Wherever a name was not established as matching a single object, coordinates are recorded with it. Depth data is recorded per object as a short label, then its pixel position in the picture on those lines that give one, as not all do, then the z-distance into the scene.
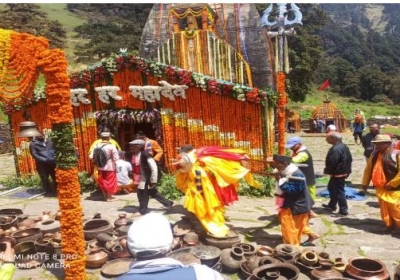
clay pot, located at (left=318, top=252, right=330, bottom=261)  5.66
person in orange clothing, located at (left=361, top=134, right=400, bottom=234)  6.95
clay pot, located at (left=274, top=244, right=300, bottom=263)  5.81
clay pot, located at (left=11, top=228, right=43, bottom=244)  6.60
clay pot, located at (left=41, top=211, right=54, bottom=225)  7.40
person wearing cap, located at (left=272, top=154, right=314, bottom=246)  6.22
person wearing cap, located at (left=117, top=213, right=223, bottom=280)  2.26
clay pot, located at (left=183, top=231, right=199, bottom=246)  6.53
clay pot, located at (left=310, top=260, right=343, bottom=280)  5.32
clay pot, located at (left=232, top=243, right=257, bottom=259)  5.95
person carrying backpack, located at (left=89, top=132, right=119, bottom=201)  9.91
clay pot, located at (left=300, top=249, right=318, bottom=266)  5.53
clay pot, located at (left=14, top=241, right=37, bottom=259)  6.40
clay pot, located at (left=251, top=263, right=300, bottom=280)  5.23
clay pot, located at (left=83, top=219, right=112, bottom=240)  6.91
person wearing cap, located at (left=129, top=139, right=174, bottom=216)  8.24
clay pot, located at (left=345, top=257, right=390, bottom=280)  5.12
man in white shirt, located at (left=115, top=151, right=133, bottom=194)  10.62
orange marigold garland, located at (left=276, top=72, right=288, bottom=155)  10.91
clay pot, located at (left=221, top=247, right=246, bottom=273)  5.80
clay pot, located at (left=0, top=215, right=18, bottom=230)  7.32
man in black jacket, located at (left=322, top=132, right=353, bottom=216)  7.95
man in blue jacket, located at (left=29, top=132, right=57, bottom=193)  10.48
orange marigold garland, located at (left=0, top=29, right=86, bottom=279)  5.38
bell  9.70
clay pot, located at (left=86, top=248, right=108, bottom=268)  6.07
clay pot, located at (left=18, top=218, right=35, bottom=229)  7.30
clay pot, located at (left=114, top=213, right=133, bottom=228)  7.41
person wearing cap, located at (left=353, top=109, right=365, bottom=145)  18.48
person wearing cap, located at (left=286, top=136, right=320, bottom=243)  7.35
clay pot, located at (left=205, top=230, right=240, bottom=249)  6.54
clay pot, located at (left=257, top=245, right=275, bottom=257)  5.94
